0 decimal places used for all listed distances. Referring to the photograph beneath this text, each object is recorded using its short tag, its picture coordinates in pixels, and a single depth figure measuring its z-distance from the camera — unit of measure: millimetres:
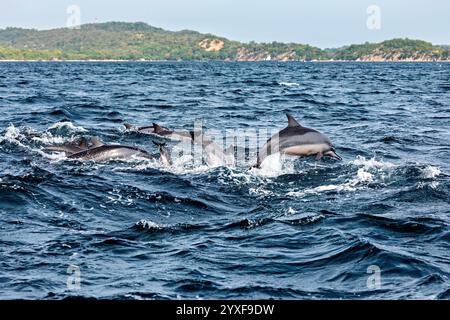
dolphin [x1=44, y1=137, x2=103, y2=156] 18250
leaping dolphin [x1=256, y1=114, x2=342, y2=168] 16234
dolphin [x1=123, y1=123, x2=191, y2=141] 22931
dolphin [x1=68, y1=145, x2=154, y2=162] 17547
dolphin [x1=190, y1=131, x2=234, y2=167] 17328
